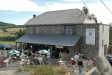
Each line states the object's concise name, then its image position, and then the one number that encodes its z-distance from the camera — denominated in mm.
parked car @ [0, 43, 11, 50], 15124
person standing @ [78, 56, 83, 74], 9411
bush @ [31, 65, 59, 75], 7254
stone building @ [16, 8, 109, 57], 14176
